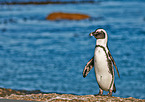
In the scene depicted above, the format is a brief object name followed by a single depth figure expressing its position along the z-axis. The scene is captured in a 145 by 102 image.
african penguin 18.19
